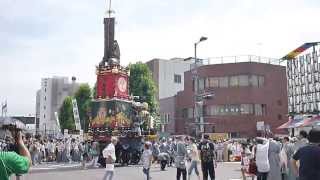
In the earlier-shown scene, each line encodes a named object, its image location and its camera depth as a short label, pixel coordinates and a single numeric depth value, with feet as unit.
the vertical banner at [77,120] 158.30
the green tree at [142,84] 193.82
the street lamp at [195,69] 118.83
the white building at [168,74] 258.78
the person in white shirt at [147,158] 60.44
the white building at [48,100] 394.73
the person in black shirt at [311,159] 23.76
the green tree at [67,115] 271.04
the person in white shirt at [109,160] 51.88
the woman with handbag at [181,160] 57.62
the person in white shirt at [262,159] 46.16
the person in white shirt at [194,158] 57.91
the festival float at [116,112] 106.22
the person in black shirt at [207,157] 55.93
